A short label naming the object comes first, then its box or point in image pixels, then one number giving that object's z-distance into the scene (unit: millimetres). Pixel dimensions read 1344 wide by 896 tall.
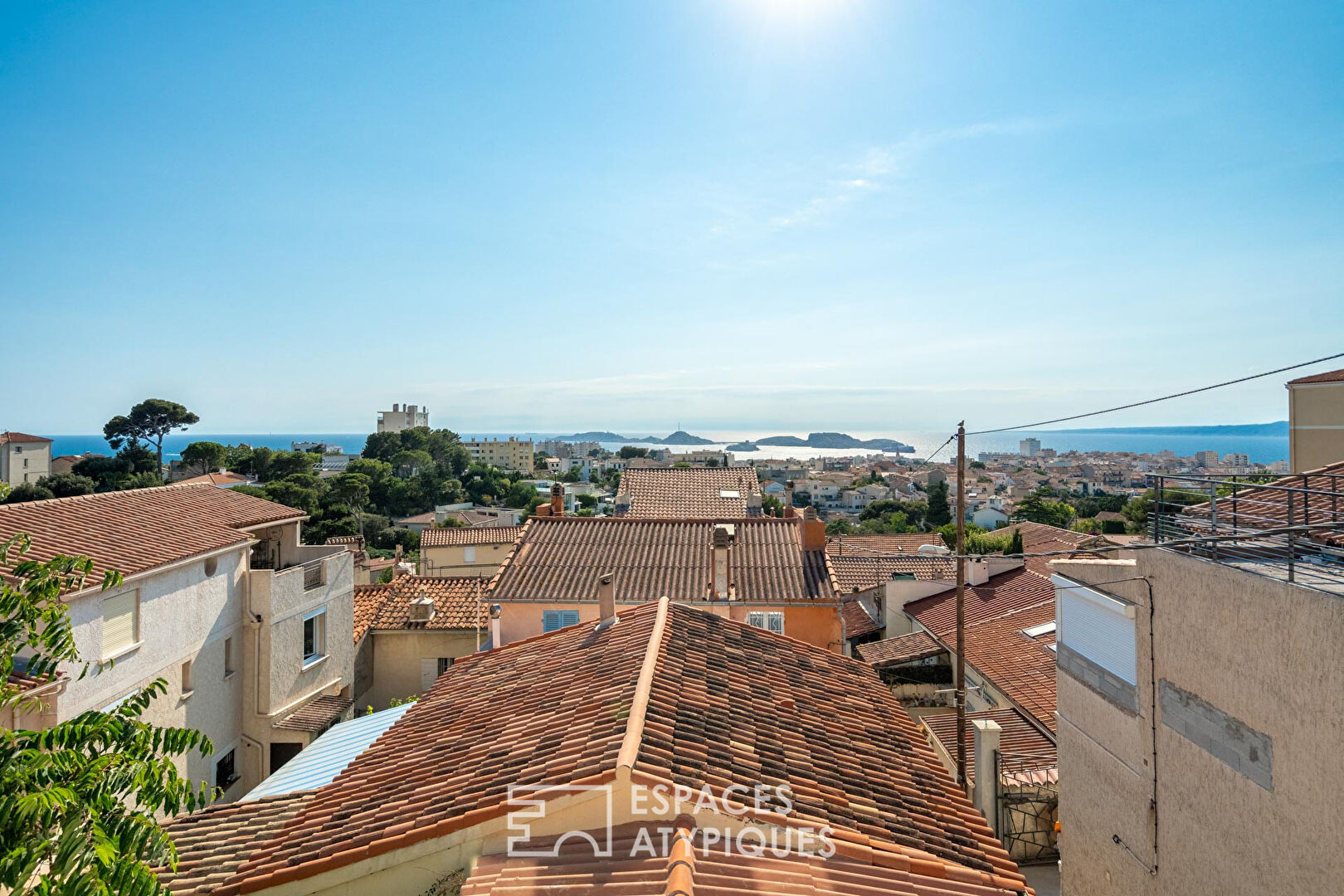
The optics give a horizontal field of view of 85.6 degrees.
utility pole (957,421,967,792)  14305
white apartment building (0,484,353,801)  13273
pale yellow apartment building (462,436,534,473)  190000
